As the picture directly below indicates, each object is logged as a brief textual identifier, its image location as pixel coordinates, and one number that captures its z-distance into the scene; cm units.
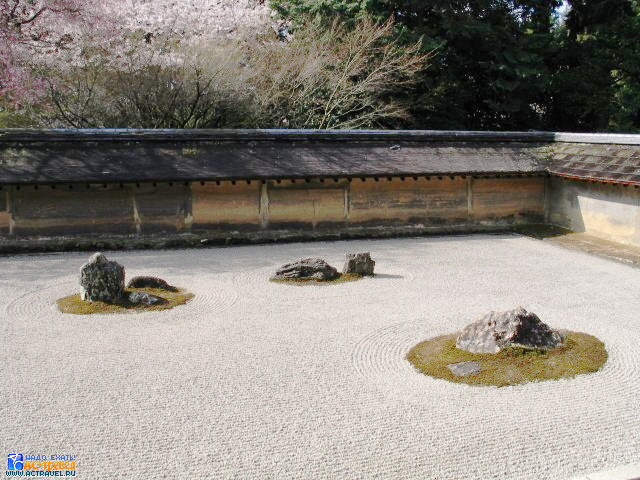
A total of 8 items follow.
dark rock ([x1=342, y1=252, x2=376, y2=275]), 1172
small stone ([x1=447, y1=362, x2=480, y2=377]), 706
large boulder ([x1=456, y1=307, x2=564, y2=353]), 755
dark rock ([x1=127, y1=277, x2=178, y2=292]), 1066
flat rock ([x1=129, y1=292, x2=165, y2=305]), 985
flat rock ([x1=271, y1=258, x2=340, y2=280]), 1145
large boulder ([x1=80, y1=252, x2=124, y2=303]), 984
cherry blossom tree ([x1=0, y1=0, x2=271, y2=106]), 1823
